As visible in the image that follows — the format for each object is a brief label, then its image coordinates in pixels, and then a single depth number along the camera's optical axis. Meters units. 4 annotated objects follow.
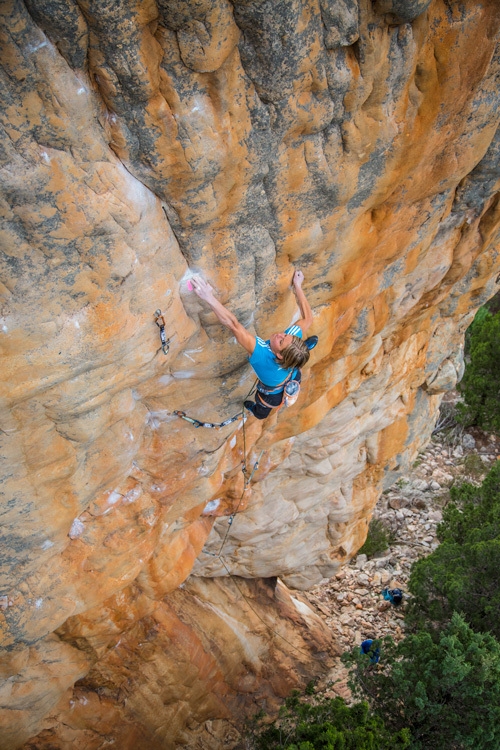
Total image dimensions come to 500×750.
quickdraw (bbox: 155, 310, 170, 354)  3.24
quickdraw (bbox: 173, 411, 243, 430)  4.14
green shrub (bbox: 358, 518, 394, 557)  10.91
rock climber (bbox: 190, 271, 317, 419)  3.46
